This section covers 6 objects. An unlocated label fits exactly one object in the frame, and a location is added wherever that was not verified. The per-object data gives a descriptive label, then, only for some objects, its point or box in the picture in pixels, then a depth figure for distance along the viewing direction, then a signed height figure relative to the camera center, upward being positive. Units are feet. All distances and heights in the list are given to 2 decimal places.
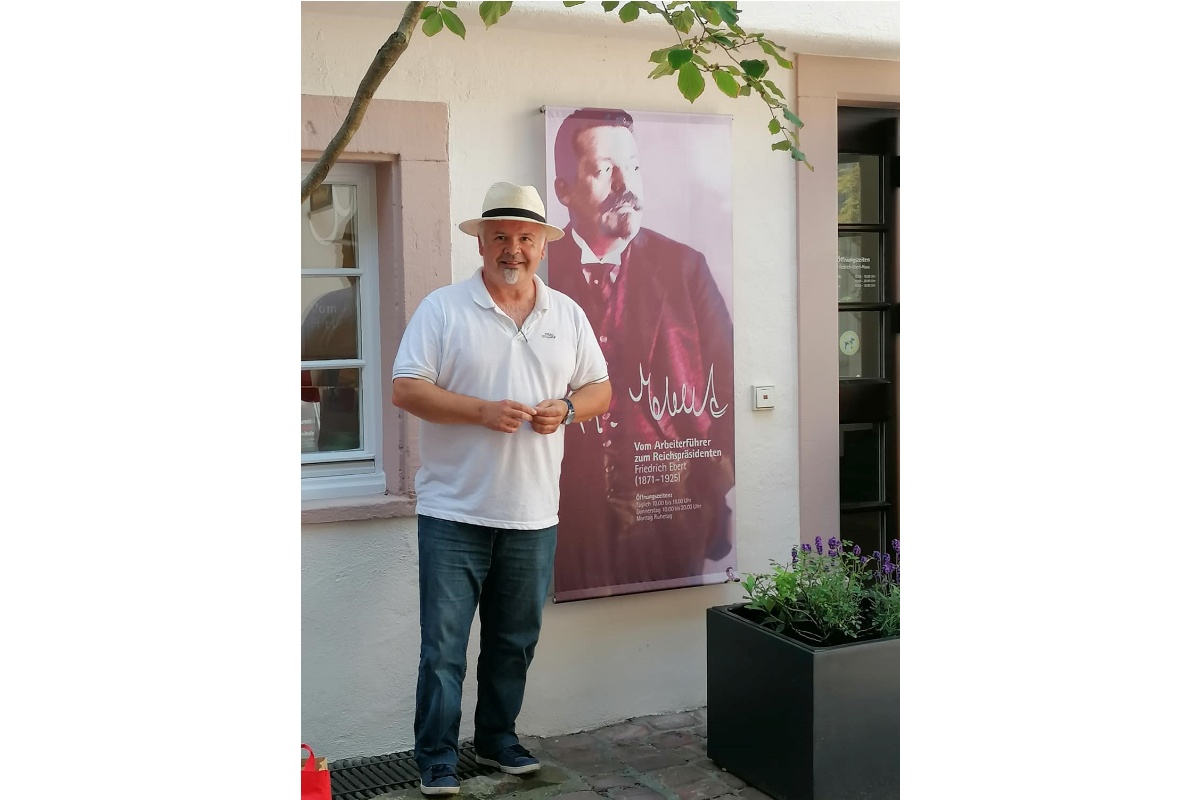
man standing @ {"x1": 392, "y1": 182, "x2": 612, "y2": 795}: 13.96 -0.60
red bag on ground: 10.02 -3.40
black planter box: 13.21 -3.89
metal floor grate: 14.73 -5.05
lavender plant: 14.03 -2.74
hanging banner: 16.20 +0.59
